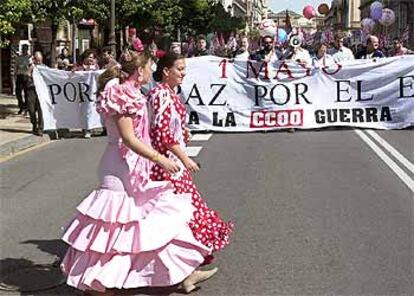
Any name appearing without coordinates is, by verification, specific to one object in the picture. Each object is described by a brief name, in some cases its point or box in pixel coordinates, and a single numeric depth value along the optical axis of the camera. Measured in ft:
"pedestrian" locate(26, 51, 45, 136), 51.21
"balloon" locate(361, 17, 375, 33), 137.63
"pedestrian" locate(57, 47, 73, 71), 76.49
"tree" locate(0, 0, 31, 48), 54.29
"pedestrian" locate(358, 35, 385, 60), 60.08
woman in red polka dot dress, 18.07
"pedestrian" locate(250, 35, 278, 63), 56.44
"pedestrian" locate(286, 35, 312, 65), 56.54
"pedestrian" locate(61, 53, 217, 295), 16.89
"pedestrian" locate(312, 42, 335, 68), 55.69
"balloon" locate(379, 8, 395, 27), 141.38
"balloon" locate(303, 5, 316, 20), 136.38
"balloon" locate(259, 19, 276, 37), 68.06
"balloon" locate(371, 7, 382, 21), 144.25
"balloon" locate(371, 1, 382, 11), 150.10
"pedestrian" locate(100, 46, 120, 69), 49.04
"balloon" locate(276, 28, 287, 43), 86.96
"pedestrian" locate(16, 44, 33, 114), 63.57
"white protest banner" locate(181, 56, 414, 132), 54.24
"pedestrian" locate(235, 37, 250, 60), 61.91
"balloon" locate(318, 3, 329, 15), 153.40
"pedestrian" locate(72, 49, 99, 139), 51.98
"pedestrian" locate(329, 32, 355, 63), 61.72
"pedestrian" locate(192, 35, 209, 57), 74.59
